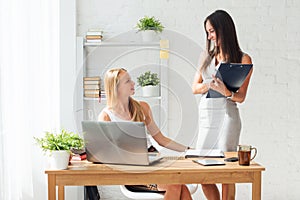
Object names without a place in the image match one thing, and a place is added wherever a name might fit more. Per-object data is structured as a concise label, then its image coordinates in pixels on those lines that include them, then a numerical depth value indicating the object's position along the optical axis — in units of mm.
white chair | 3104
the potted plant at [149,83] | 4090
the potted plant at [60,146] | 2553
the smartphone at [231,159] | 2752
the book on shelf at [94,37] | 4129
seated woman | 3092
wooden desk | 2557
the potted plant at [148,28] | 4129
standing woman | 3541
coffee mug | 2643
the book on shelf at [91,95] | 4111
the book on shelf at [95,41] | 4137
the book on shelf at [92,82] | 4133
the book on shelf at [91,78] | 4136
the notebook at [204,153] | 2875
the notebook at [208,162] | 2656
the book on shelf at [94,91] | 4121
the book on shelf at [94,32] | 4137
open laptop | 2527
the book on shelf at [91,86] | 4137
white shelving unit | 4301
